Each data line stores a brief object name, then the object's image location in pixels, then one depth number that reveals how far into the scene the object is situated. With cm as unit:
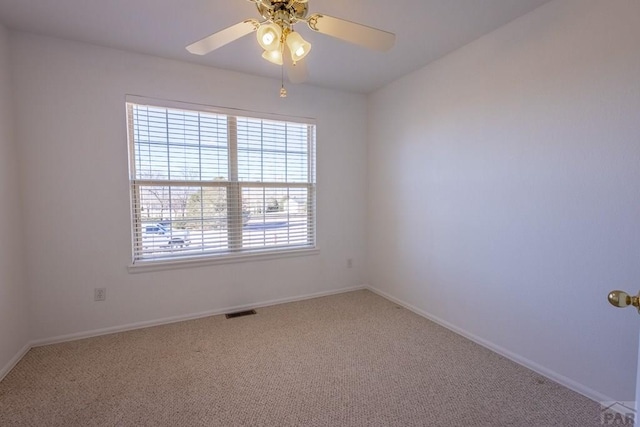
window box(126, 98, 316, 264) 280
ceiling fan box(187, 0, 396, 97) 149
